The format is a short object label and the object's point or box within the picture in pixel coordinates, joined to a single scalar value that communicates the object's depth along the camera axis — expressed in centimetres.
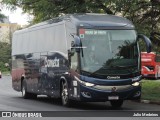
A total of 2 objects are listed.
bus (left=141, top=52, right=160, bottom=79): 5375
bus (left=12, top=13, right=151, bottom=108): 1842
